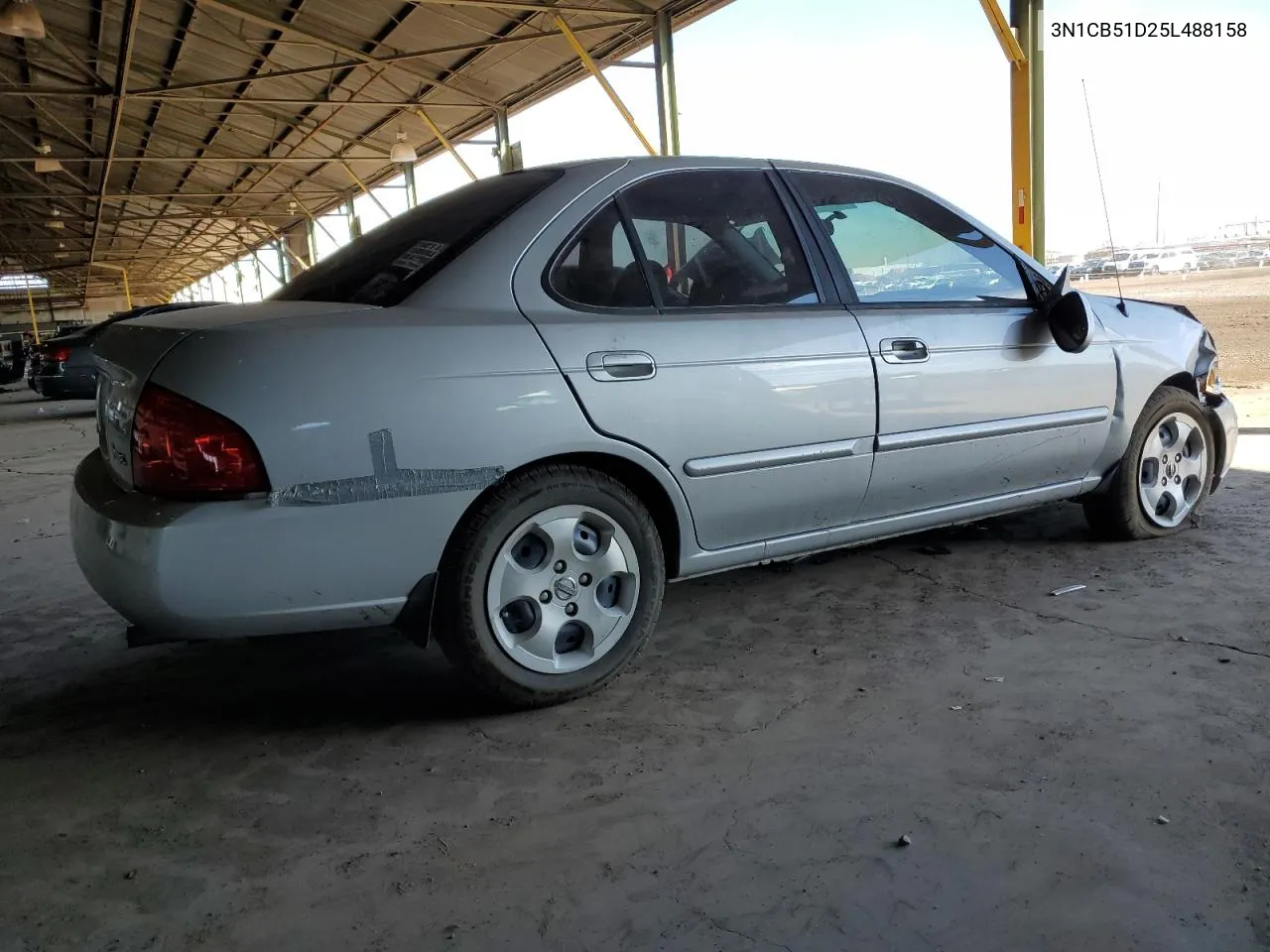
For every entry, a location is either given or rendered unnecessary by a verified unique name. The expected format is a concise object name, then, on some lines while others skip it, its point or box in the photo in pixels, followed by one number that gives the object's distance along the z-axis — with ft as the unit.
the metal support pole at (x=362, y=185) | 67.10
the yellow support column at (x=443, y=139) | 51.03
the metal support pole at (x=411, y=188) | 62.90
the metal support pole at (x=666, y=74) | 36.83
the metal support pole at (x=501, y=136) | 50.24
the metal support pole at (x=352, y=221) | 81.92
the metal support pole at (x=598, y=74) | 36.27
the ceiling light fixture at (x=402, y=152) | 49.19
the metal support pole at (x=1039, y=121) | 24.32
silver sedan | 7.53
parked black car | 44.47
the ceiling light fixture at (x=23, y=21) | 30.89
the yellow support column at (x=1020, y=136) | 24.43
